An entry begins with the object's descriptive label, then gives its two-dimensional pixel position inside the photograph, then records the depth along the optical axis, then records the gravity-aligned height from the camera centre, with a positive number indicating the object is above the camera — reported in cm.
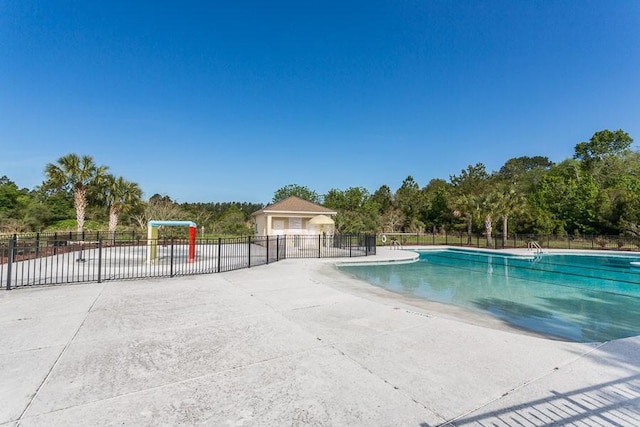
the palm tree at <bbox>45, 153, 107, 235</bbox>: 2121 +336
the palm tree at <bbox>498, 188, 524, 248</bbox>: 2592 +144
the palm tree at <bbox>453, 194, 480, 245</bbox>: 2705 +146
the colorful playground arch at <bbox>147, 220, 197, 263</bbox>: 1294 -53
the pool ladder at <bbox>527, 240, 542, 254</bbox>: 2276 -195
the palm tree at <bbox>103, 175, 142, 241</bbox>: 2375 +208
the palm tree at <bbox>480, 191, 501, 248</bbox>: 2591 +118
